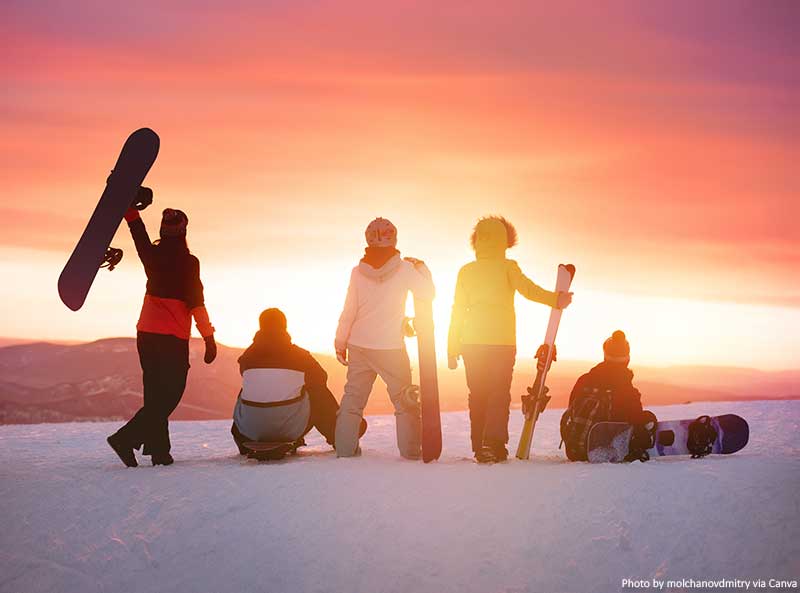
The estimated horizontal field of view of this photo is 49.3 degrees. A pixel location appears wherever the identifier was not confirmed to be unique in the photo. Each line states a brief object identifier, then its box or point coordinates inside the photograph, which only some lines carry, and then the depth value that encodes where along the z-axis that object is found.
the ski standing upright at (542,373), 8.44
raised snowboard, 8.23
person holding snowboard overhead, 7.99
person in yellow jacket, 8.14
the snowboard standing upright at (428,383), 8.01
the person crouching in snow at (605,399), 7.89
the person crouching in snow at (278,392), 8.16
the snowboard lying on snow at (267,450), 8.06
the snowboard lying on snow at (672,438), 7.71
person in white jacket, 8.12
